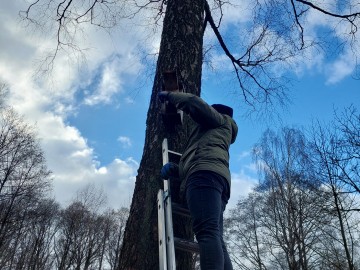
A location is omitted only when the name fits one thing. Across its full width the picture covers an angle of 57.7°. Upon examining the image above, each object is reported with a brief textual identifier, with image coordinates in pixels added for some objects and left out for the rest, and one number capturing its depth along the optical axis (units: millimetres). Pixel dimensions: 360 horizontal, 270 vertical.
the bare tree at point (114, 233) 29844
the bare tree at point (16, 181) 17047
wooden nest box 2775
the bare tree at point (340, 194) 9664
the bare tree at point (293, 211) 11570
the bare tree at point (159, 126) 2428
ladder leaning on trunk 2129
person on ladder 2000
